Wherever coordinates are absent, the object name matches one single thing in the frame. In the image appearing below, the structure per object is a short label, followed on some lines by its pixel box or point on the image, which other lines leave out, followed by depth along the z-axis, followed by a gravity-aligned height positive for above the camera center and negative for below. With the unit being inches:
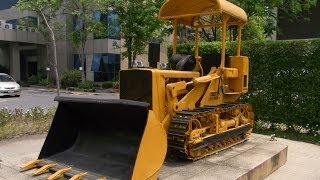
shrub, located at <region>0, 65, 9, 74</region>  1622.8 -8.0
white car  919.1 -47.5
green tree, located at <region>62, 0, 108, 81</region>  1127.6 +152.0
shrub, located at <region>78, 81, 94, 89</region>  1178.6 -52.7
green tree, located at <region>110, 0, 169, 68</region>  999.6 +115.6
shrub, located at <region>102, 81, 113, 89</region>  1215.6 -53.0
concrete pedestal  220.7 -60.4
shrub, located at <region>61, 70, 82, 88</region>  1252.5 -36.3
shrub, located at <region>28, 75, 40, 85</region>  1460.4 -47.8
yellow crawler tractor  202.7 -33.0
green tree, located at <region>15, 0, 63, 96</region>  916.4 +168.0
